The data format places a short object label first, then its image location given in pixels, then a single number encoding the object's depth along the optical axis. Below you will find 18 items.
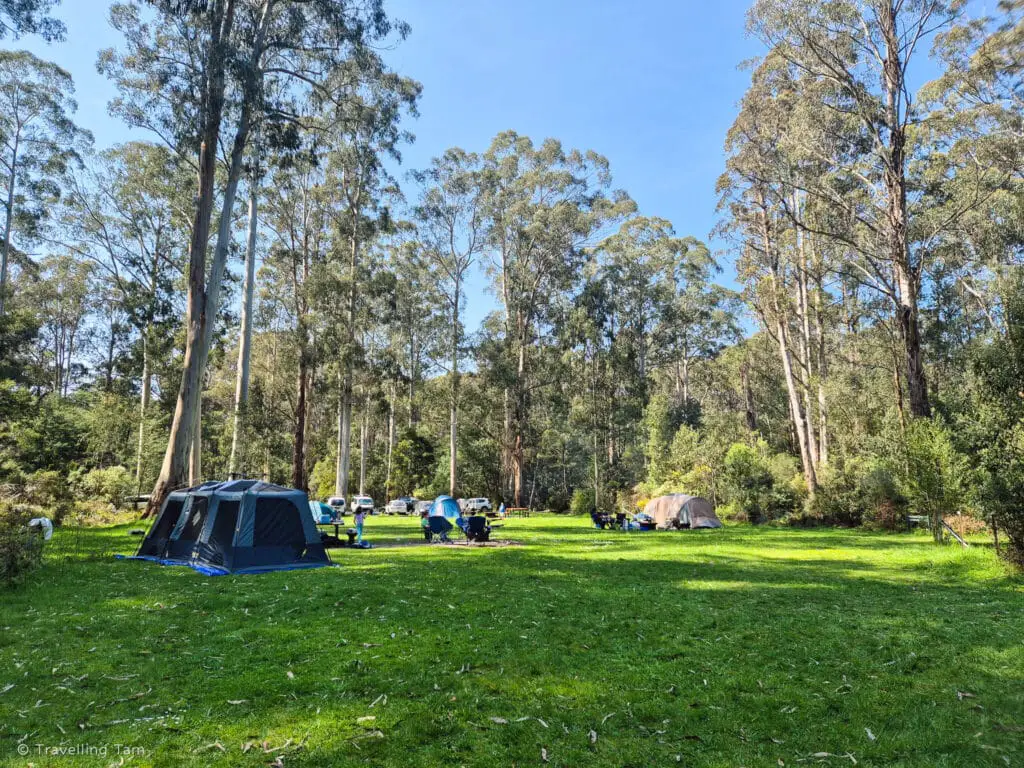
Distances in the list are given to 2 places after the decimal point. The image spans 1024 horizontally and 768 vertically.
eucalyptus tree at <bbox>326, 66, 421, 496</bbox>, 21.42
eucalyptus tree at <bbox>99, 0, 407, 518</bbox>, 15.05
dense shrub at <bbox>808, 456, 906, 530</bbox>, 18.33
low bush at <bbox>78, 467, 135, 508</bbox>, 20.67
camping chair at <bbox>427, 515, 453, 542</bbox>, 15.44
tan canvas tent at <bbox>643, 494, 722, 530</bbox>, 20.92
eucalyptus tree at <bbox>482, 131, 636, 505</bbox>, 32.31
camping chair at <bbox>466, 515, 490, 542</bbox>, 14.94
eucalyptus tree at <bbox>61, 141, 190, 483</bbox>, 23.81
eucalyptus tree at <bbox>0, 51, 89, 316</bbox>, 23.70
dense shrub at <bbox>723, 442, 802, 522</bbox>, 22.66
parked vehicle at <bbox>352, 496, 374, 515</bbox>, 28.71
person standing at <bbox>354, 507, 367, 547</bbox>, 13.86
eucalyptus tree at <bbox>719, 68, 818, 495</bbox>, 22.03
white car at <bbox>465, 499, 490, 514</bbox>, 27.08
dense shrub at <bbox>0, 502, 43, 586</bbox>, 7.68
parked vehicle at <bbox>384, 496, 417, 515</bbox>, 30.98
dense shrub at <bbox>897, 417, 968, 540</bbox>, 12.02
